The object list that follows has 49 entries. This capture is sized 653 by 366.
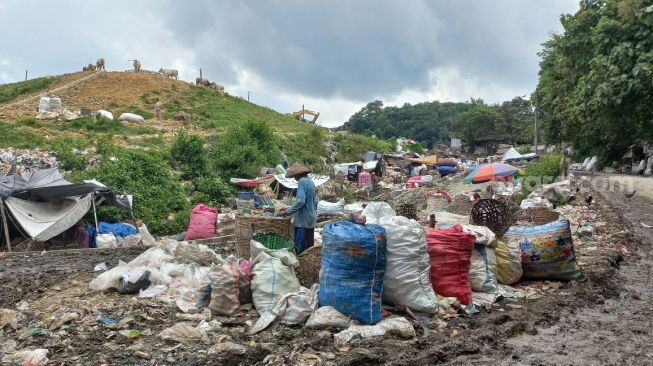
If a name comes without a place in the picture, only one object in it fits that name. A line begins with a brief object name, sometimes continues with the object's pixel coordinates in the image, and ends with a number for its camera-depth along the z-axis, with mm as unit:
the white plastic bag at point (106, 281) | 5461
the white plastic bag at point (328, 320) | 4246
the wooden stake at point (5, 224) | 9438
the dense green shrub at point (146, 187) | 13320
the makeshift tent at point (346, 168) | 26534
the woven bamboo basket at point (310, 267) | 5254
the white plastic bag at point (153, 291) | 5207
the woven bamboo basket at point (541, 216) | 9359
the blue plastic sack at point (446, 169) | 28500
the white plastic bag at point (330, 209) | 12107
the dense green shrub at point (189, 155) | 19281
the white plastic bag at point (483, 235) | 5422
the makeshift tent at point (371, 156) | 30752
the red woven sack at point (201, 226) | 9953
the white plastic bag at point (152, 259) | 5879
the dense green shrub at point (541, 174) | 16291
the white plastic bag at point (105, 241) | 10211
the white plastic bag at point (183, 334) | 4105
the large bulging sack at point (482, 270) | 5320
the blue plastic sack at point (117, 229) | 10771
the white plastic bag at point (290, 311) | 4340
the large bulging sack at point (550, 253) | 5930
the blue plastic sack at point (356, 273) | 4320
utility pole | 33200
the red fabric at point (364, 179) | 23953
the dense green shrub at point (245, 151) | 20719
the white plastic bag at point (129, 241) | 10516
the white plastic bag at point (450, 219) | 6611
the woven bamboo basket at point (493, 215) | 6336
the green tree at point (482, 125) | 55031
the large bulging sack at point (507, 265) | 5789
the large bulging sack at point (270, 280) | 4707
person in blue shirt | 5953
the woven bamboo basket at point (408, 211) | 9093
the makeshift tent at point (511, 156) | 30267
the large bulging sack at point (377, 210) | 8108
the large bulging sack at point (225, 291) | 4645
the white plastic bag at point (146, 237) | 10875
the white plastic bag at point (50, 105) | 23703
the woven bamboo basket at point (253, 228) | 6000
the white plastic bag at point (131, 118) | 24703
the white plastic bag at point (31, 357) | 3613
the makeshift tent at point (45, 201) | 9883
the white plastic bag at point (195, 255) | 5992
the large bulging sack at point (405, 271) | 4582
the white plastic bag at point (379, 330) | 4039
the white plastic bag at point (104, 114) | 23497
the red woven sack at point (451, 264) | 5008
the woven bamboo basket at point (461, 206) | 11758
